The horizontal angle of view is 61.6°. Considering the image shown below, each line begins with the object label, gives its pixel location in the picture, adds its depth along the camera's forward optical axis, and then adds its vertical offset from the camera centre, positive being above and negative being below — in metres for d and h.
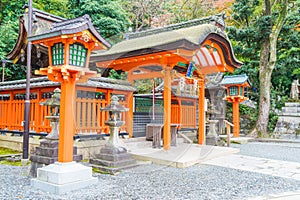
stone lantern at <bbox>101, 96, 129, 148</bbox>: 5.42 -0.21
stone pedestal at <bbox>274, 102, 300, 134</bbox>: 13.27 -0.42
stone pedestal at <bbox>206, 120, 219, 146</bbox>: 8.92 -0.86
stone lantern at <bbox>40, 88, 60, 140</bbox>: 4.76 -0.06
